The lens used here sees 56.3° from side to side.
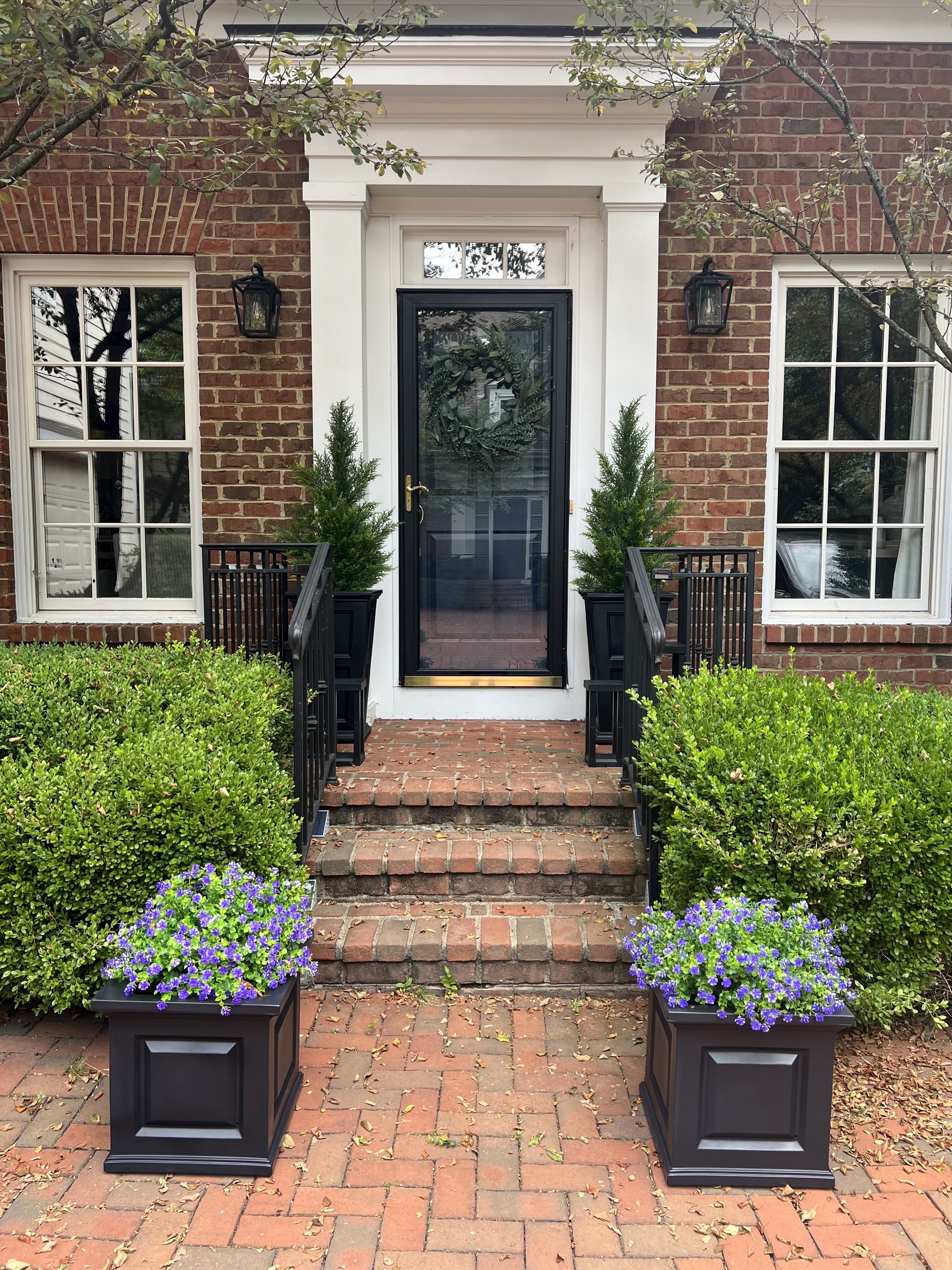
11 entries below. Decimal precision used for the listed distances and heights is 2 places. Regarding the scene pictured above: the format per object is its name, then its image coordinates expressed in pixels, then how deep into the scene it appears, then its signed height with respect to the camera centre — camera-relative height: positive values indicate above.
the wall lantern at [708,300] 4.52 +1.37
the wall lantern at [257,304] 4.53 +1.33
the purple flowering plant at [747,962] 2.05 -0.94
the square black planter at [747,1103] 2.08 -1.25
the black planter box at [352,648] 4.04 -0.38
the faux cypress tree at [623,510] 4.25 +0.28
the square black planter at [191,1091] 2.09 -1.24
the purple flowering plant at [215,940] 2.09 -0.91
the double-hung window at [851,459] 4.85 +0.60
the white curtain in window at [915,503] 4.91 +0.37
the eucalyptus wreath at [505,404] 4.82 +0.90
